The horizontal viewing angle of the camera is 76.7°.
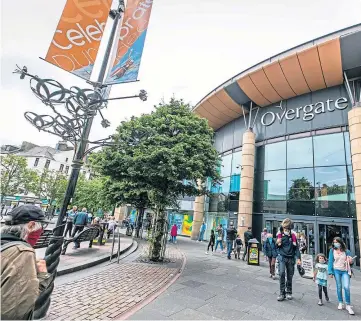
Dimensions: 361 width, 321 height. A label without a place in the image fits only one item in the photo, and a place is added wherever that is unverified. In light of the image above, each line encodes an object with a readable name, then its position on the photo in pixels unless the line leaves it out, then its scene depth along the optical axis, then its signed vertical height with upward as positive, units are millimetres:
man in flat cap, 1320 -469
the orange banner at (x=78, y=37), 4219 +3122
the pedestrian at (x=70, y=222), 10609 -812
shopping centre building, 12992 +5992
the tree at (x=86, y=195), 27766 +1456
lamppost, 3741 +1610
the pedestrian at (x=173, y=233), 16469 -1078
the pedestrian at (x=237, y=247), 11766 -1068
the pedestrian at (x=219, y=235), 13541 -676
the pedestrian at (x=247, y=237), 11543 -497
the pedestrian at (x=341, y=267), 5051 -644
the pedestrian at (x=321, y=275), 5430 -905
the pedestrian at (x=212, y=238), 13630 -906
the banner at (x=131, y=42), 5035 +3857
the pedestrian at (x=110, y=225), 13456 -895
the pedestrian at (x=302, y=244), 12182 -545
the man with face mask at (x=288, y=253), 5590 -501
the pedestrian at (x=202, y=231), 19725 -842
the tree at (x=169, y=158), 8242 +2155
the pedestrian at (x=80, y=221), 9758 -620
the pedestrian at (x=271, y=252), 7749 -779
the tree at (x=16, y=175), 30773 +3161
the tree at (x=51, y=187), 36344 +2409
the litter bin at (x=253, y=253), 10133 -1120
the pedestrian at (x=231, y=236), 11723 -552
